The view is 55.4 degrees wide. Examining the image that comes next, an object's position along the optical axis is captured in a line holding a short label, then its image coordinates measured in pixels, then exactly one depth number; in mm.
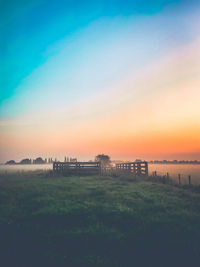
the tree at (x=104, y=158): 47431
